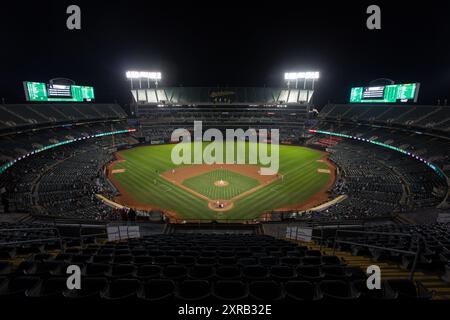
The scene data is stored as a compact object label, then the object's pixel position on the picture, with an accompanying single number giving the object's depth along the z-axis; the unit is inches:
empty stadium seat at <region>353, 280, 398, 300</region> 176.7
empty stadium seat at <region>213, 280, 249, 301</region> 203.8
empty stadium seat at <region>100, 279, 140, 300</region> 204.5
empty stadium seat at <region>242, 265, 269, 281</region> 250.4
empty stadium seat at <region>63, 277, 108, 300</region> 200.2
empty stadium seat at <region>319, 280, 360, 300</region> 205.0
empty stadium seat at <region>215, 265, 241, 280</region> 251.3
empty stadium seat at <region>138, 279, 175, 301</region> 207.0
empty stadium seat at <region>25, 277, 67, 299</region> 196.1
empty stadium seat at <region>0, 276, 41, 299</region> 198.4
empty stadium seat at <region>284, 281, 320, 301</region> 202.7
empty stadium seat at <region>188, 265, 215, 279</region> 248.1
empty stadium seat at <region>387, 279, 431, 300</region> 197.5
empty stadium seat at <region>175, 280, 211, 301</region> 207.0
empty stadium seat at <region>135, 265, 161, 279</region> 252.9
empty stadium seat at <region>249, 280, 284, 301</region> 204.7
